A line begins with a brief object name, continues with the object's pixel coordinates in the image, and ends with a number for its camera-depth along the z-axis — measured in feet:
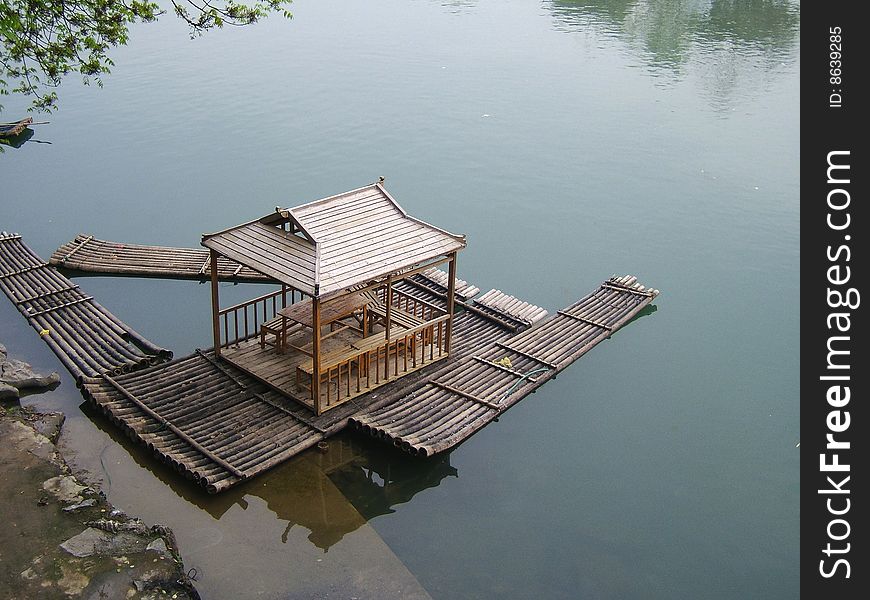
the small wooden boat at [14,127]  83.41
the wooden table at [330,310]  45.09
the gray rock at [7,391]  43.57
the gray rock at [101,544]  33.14
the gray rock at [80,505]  35.24
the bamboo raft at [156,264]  58.65
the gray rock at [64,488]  36.11
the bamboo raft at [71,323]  46.91
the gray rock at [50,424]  41.50
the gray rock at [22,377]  45.03
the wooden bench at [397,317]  48.06
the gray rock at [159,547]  33.78
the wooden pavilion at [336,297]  41.93
